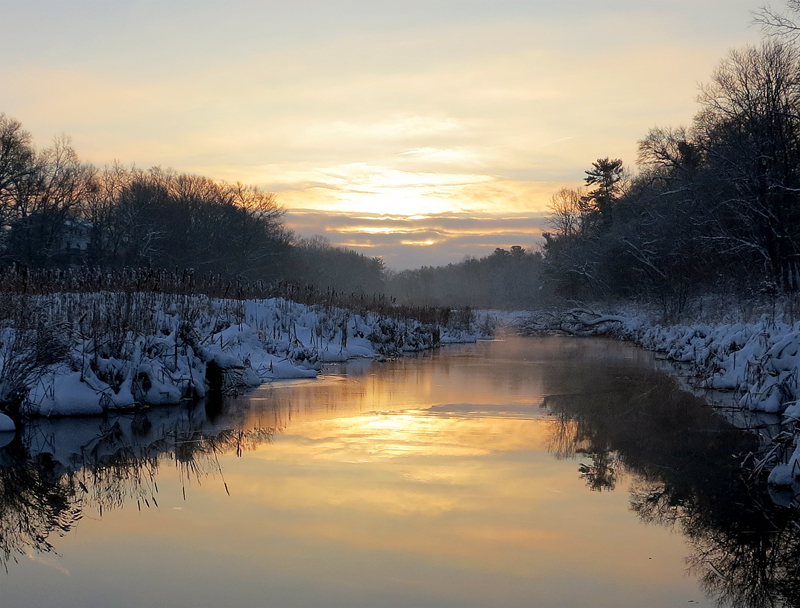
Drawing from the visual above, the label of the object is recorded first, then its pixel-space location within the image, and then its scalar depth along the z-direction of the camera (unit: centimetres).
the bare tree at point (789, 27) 2248
